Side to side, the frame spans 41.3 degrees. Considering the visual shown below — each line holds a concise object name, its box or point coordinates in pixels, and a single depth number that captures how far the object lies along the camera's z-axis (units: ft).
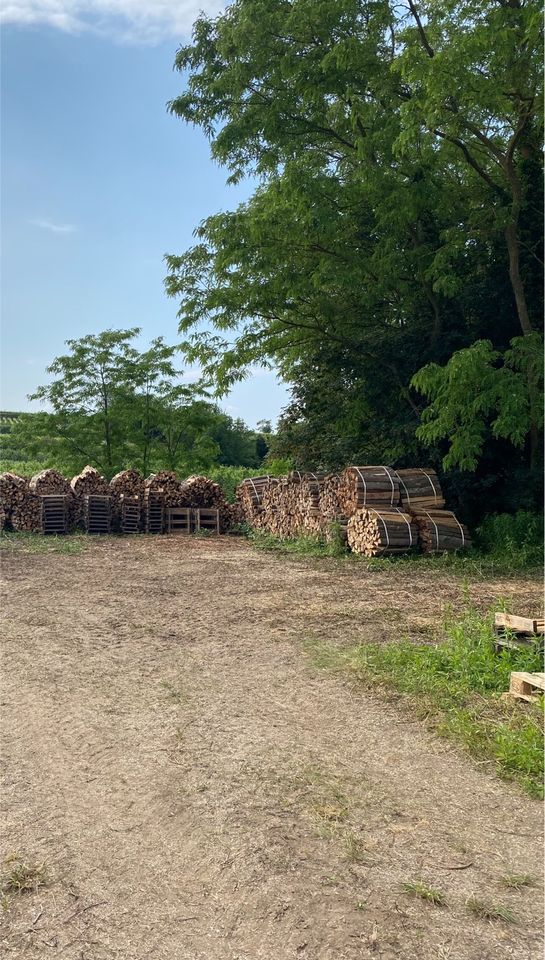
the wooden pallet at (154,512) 56.54
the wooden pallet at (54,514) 53.67
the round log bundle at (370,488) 39.86
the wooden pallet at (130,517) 56.49
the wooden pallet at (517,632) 17.13
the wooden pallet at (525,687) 14.84
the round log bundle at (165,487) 56.75
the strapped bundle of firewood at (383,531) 38.01
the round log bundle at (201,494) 57.31
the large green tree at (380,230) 36.55
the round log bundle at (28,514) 53.67
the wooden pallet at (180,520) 56.34
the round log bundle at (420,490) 40.83
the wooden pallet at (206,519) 56.18
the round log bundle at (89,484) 56.08
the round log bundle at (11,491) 53.21
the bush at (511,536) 37.19
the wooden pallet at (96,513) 55.52
